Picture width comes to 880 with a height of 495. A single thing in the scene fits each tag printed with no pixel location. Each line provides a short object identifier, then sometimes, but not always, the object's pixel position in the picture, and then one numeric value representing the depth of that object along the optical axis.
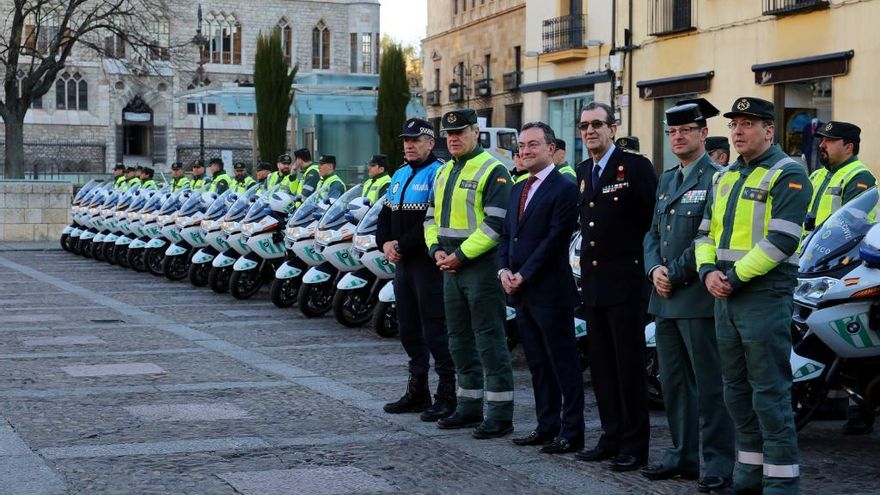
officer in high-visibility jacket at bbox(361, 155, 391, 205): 14.64
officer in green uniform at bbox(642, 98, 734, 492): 6.68
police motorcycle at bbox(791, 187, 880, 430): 7.44
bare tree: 40.59
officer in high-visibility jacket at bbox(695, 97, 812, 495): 6.21
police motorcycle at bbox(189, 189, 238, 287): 18.05
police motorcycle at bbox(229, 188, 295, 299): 16.48
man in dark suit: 7.78
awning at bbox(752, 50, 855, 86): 25.98
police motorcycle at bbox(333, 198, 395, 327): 13.30
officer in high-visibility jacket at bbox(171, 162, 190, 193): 24.30
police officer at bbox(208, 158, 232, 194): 21.03
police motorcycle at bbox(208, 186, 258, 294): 17.06
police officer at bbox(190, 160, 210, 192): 22.26
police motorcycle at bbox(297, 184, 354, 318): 14.20
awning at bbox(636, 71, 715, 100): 30.59
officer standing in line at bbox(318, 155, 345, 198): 16.17
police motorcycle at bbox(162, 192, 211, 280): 19.38
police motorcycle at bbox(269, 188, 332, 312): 14.87
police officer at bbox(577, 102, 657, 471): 7.26
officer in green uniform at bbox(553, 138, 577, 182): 12.29
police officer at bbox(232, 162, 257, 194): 19.77
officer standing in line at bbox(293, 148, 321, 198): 17.69
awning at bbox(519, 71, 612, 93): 36.09
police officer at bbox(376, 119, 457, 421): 8.79
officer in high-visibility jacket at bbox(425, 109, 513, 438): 8.27
